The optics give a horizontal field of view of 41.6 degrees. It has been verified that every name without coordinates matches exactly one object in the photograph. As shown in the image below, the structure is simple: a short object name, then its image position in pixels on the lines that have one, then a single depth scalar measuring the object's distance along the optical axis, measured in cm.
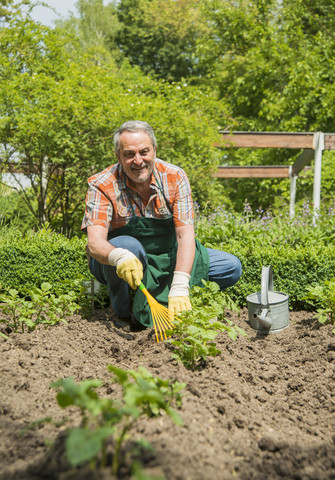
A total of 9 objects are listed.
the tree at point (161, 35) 1802
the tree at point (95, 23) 2116
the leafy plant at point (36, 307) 262
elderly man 278
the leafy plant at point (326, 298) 283
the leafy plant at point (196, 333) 200
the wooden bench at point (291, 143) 643
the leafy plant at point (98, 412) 94
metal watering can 282
